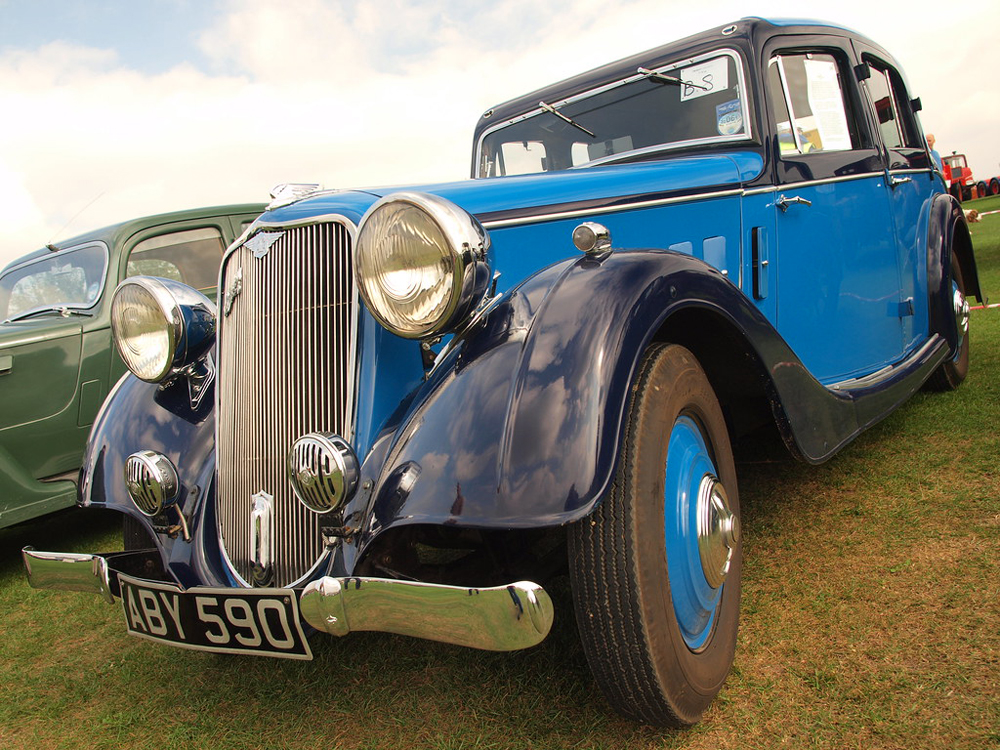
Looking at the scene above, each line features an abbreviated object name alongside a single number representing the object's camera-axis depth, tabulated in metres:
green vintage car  3.44
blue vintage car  1.35
